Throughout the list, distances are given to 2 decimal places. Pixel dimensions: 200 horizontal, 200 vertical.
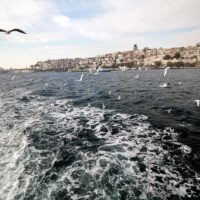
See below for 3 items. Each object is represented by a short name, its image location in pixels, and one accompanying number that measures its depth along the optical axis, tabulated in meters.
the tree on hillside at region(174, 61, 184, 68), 175.06
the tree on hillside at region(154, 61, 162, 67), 193.38
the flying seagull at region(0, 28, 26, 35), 11.40
